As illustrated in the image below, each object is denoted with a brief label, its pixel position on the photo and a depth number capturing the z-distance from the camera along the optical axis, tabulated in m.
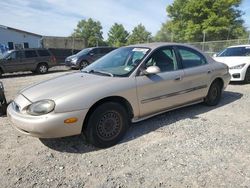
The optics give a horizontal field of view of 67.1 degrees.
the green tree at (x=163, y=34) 37.30
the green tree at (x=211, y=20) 29.48
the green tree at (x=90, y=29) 62.91
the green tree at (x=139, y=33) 55.36
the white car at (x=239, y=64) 6.46
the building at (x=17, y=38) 21.12
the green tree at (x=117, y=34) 54.09
